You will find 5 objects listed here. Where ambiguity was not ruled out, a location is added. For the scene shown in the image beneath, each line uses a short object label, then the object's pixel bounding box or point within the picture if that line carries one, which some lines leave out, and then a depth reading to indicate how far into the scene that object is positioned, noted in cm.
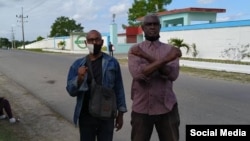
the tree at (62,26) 10719
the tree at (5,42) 13625
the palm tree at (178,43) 2650
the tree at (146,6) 6431
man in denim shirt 372
